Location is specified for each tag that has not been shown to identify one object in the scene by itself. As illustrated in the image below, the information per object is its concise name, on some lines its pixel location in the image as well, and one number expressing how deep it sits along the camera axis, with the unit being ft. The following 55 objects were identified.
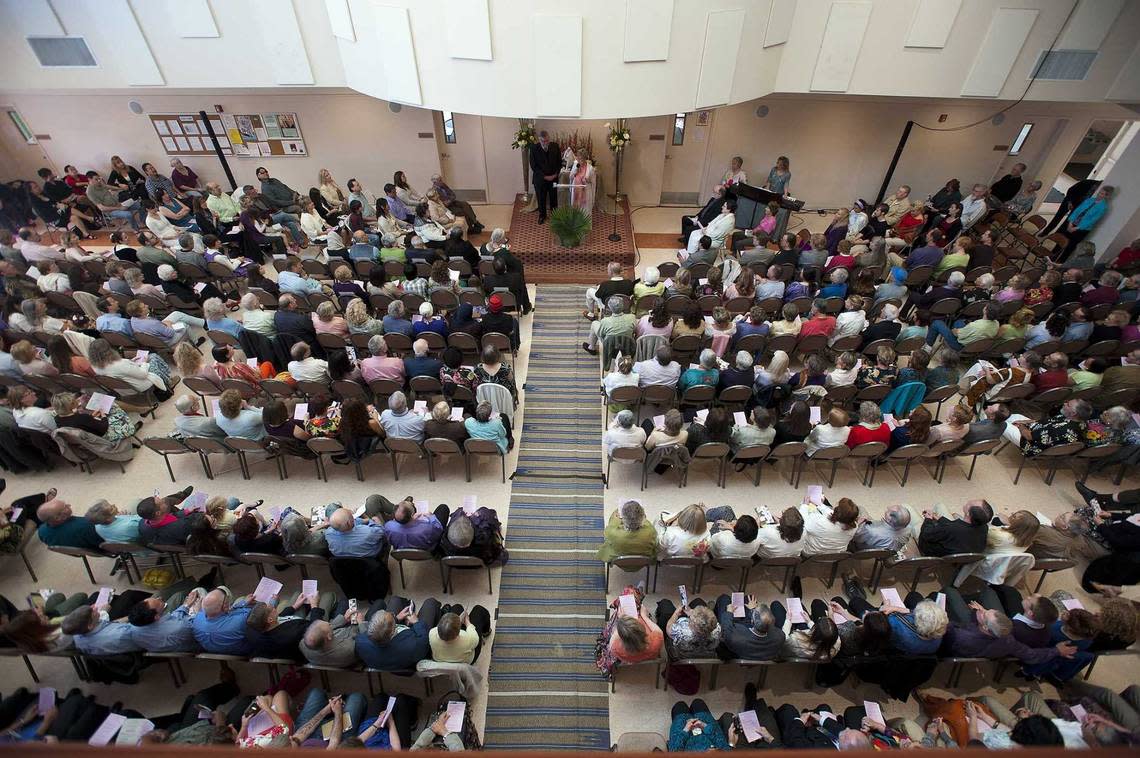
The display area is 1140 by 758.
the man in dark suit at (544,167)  39.22
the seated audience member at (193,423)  20.85
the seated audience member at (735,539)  16.72
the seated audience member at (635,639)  14.49
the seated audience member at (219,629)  15.03
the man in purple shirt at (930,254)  31.48
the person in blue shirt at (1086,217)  35.53
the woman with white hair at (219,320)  25.43
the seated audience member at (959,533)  17.15
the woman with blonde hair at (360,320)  25.40
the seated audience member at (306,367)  23.06
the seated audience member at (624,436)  20.76
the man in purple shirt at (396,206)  37.52
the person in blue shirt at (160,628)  14.75
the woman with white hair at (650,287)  29.04
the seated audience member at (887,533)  17.29
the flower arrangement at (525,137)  39.88
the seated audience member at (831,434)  20.51
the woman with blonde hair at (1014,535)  17.31
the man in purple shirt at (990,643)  15.02
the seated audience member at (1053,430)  21.13
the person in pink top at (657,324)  25.21
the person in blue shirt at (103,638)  14.97
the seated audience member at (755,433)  20.81
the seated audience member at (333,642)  14.32
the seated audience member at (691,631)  14.67
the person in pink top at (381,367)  23.43
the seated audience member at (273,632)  14.61
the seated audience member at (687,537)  17.17
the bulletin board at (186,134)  42.04
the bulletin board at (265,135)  41.98
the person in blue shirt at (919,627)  14.82
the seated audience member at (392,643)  14.37
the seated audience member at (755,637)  14.94
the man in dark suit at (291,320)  25.77
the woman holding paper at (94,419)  21.52
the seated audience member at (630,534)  17.22
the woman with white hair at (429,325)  26.09
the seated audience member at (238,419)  20.58
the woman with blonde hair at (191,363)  22.81
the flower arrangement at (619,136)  39.40
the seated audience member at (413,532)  17.80
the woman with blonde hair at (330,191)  40.19
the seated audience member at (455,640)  14.44
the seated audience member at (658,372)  23.18
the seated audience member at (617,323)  26.50
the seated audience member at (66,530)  17.20
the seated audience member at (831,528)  17.11
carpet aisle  16.37
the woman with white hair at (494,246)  31.07
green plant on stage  37.09
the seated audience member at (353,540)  17.35
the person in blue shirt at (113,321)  26.04
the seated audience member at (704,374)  23.15
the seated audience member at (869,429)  20.76
